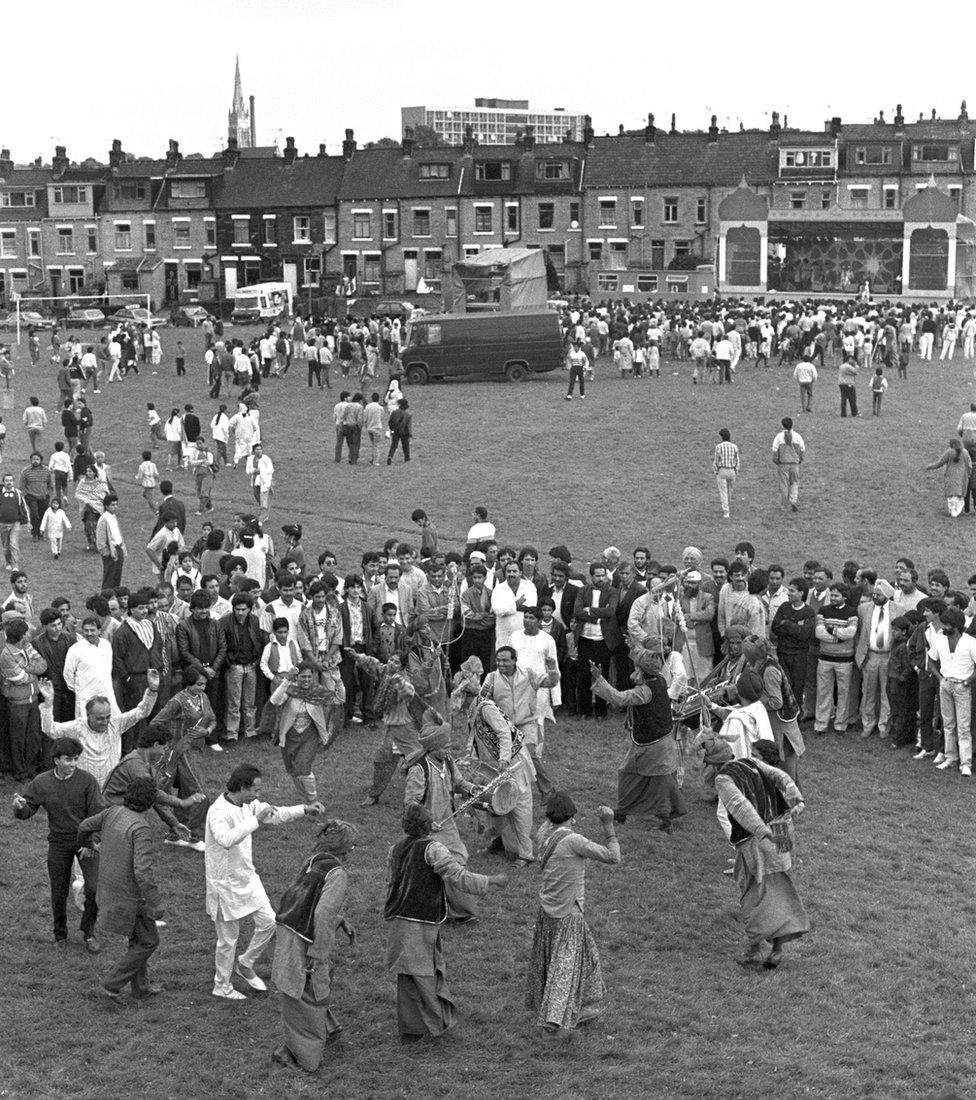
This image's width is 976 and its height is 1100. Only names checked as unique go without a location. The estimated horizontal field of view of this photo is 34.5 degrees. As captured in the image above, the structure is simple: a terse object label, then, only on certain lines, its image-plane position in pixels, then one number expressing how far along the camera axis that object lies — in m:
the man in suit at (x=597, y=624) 16.69
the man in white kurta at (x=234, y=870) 10.80
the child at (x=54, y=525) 23.83
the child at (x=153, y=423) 32.25
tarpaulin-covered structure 47.53
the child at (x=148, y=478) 25.80
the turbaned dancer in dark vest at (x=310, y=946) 9.75
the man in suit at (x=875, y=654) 16.17
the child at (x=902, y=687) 15.90
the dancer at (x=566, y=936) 10.23
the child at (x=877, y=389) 34.72
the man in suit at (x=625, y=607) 16.56
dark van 42.31
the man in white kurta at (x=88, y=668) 14.20
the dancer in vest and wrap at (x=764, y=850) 11.16
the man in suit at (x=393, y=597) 16.91
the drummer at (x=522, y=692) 13.55
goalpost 65.62
